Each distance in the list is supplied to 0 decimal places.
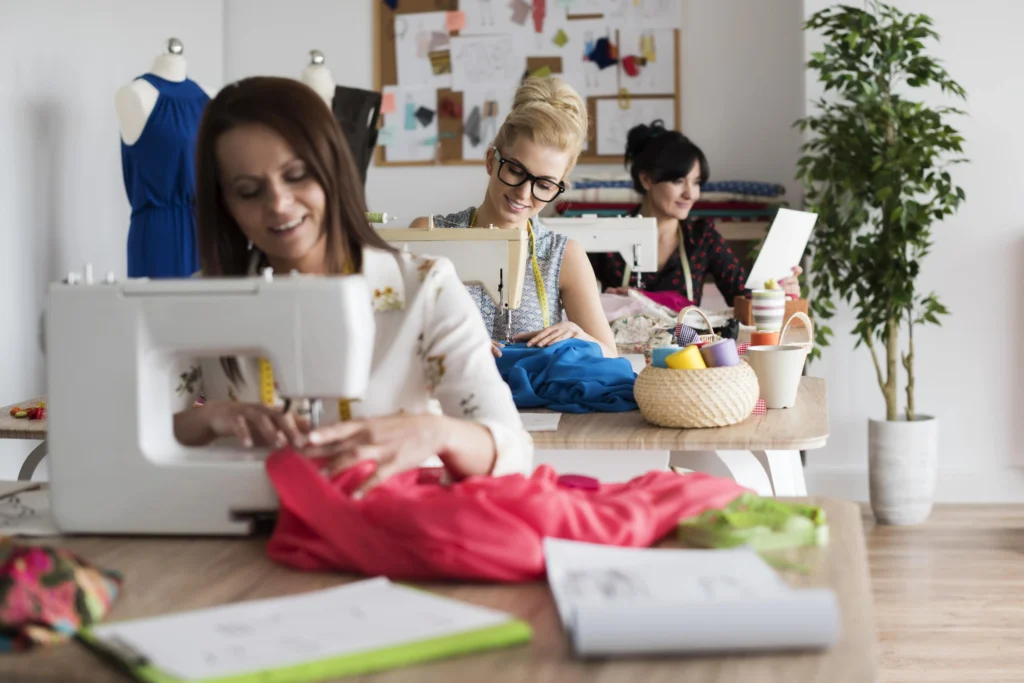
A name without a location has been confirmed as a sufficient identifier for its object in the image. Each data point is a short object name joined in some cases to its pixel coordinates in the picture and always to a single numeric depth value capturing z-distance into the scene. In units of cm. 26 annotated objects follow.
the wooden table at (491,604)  84
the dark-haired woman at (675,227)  413
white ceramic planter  420
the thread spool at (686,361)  201
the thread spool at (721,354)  202
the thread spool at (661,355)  204
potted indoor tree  405
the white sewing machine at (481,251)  237
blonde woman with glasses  272
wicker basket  198
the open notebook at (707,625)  86
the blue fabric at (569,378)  221
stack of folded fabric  462
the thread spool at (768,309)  229
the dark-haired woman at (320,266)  141
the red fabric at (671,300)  350
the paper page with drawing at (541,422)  200
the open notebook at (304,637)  83
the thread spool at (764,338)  230
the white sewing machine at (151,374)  123
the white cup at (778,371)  222
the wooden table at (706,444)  194
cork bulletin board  502
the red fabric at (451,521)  105
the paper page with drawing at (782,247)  280
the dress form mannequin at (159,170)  377
